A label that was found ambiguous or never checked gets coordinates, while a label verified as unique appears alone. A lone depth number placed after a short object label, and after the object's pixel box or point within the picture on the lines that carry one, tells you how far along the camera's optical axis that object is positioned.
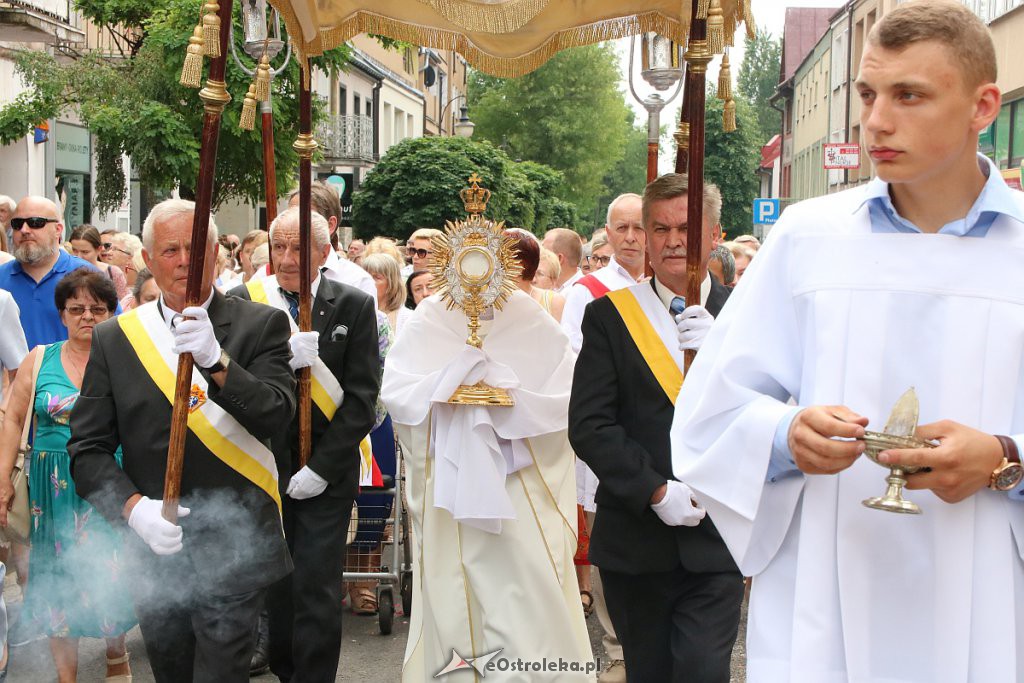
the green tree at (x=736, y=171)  71.25
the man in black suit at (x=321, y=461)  5.70
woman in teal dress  5.60
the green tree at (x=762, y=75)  107.44
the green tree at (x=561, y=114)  51.62
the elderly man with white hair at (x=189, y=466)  4.53
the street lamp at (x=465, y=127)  34.31
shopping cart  7.25
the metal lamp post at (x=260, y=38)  6.25
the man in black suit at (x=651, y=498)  4.48
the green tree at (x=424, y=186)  29.12
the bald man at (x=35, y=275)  7.38
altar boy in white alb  2.51
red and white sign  19.73
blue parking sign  21.14
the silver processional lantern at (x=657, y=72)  5.72
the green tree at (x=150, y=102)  19.92
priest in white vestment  5.66
